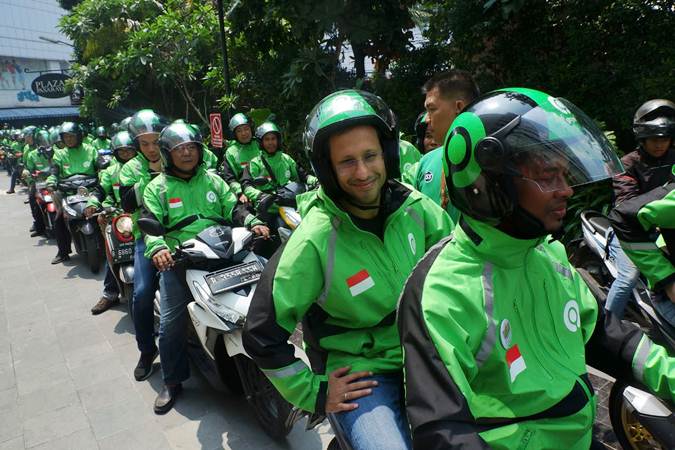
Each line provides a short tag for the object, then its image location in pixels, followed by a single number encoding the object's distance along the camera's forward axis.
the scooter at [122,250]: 5.28
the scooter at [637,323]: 1.80
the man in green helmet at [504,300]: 1.35
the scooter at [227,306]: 3.18
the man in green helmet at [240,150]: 7.74
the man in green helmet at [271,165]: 6.88
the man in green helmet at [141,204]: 4.14
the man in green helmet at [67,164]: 7.88
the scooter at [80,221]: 7.39
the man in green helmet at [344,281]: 1.92
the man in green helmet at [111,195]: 6.05
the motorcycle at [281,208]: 6.01
